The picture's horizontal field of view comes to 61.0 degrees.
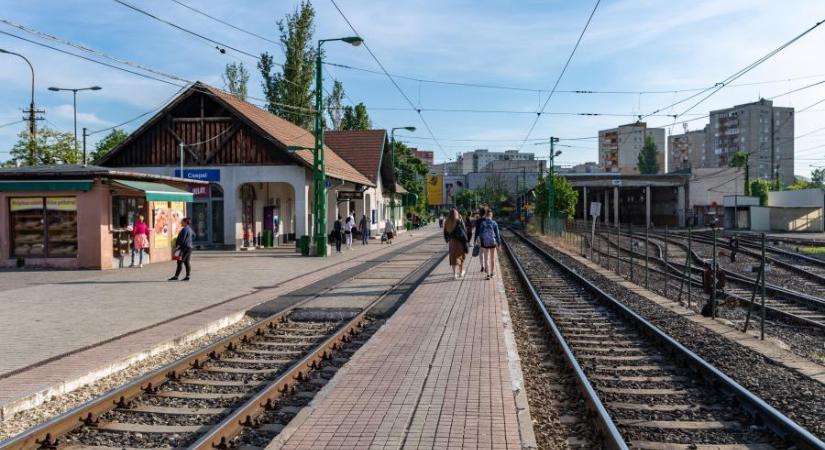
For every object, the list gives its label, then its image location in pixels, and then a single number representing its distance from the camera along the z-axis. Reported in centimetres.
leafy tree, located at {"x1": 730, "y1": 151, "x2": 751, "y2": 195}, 9730
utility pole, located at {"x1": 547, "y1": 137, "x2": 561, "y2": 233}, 5131
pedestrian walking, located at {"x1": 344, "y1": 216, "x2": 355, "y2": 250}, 3255
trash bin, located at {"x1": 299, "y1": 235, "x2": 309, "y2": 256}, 2741
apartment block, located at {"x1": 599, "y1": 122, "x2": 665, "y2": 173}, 16388
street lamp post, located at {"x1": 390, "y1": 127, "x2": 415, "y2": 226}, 4878
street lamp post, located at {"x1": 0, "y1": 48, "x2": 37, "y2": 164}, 3753
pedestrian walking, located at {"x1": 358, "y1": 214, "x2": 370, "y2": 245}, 3626
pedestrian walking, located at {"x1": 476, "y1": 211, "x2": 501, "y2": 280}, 1761
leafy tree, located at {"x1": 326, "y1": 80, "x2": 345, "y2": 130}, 6712
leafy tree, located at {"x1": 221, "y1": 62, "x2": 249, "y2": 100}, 5934
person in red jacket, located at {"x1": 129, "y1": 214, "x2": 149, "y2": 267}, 2105
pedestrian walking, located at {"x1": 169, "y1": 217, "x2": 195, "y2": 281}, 1716
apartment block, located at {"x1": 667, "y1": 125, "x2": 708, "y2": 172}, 17025
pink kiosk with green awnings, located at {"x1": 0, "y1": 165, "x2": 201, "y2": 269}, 2000
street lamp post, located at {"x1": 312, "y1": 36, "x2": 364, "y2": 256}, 2578
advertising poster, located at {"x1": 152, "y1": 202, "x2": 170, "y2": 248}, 2350
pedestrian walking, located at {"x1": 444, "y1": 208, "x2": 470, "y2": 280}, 1709
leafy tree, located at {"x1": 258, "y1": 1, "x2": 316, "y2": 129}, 5069
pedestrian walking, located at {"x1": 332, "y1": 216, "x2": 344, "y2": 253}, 2980
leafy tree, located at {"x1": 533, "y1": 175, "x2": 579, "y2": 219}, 5656
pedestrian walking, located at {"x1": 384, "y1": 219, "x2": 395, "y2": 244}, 3953
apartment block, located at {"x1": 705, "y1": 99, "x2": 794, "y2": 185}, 13575
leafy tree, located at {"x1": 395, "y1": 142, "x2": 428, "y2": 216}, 6481
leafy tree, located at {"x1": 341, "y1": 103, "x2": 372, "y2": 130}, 6731
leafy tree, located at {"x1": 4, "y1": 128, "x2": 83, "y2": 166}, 4425
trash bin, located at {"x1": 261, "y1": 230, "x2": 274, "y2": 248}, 3388
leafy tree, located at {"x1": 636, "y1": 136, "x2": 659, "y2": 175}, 13925
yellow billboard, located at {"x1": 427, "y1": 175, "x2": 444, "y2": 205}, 9488
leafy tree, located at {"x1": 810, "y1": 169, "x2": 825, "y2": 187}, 14575
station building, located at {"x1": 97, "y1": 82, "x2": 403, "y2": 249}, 3178
